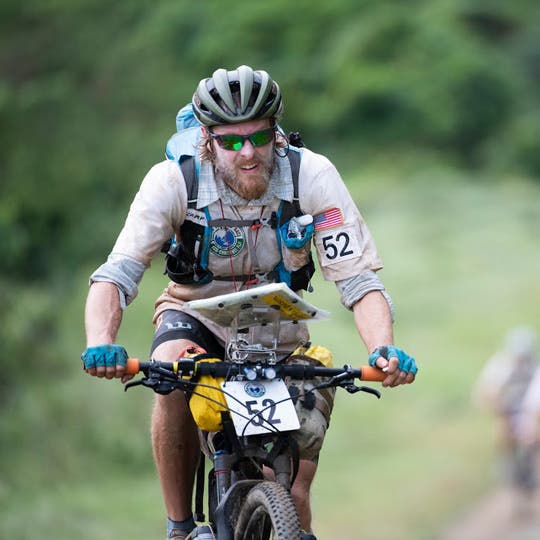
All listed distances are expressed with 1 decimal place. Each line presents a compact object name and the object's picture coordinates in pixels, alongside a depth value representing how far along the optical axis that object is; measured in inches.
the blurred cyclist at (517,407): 1357.0
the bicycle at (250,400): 462.6
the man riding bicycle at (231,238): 492.1
